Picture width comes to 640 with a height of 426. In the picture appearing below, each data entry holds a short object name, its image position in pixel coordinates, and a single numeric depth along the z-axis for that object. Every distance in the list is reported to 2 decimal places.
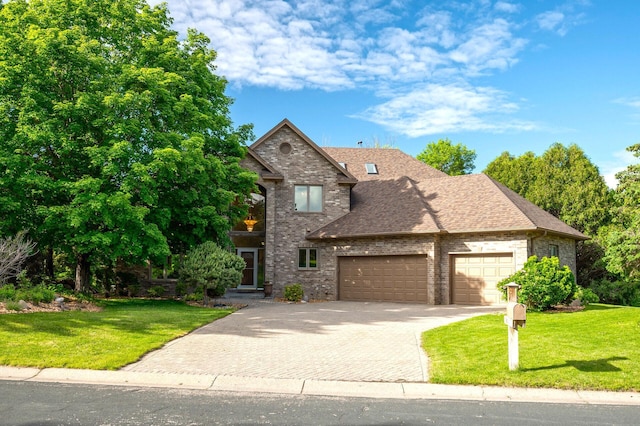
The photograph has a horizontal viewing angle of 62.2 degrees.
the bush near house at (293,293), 23.97
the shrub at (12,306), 14.24
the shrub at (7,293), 15.14
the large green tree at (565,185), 31.81
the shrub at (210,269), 19.70
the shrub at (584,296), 17.49
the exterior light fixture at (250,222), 27.64
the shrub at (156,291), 25.11
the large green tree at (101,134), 17.09
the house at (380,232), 22.22
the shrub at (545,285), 16.36
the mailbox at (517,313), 9.04
